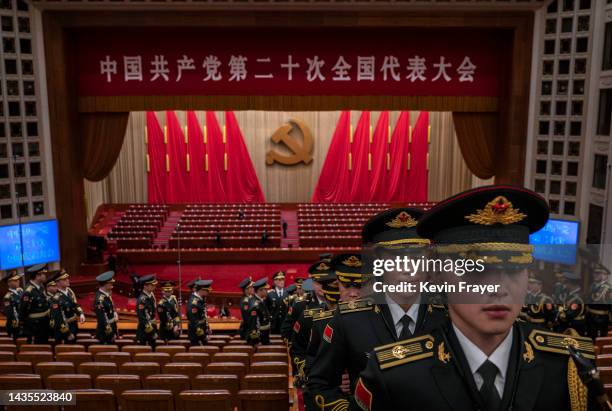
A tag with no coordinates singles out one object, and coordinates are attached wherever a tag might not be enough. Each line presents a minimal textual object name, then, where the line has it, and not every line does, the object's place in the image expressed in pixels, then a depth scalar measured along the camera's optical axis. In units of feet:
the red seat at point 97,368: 15.02
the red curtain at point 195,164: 66.13
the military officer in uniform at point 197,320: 21.68
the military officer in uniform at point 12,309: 22.85
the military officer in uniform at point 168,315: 23.06
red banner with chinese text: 35.70
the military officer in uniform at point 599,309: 20.57
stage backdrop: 66.44
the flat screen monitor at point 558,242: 31.48
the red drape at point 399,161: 65.67
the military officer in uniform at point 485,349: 4.45
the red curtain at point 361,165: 66.59
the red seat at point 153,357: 16.83
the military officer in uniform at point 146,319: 21.97
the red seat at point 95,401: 12.46
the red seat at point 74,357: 16.96
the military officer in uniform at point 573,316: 19.47
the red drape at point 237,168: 66.90
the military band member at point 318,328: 7.95
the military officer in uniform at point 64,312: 22.18
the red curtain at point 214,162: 66.33
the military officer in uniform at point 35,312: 22.53
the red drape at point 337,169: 67.15
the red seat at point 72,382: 13.66
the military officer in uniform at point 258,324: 21.22
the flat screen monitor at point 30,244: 33.14
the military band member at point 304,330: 12.33
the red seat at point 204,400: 12.15
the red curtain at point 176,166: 65.98
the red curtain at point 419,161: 65.62
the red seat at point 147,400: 12.23
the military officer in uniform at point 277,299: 23.59
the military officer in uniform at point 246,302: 21.27
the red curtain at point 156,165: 66.23
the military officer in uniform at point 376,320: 7.22
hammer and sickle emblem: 67.36
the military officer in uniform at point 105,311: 21.86
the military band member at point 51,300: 22.13
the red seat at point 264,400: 12.48
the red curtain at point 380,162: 66.03
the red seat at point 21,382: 13.93
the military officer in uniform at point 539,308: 19.85
